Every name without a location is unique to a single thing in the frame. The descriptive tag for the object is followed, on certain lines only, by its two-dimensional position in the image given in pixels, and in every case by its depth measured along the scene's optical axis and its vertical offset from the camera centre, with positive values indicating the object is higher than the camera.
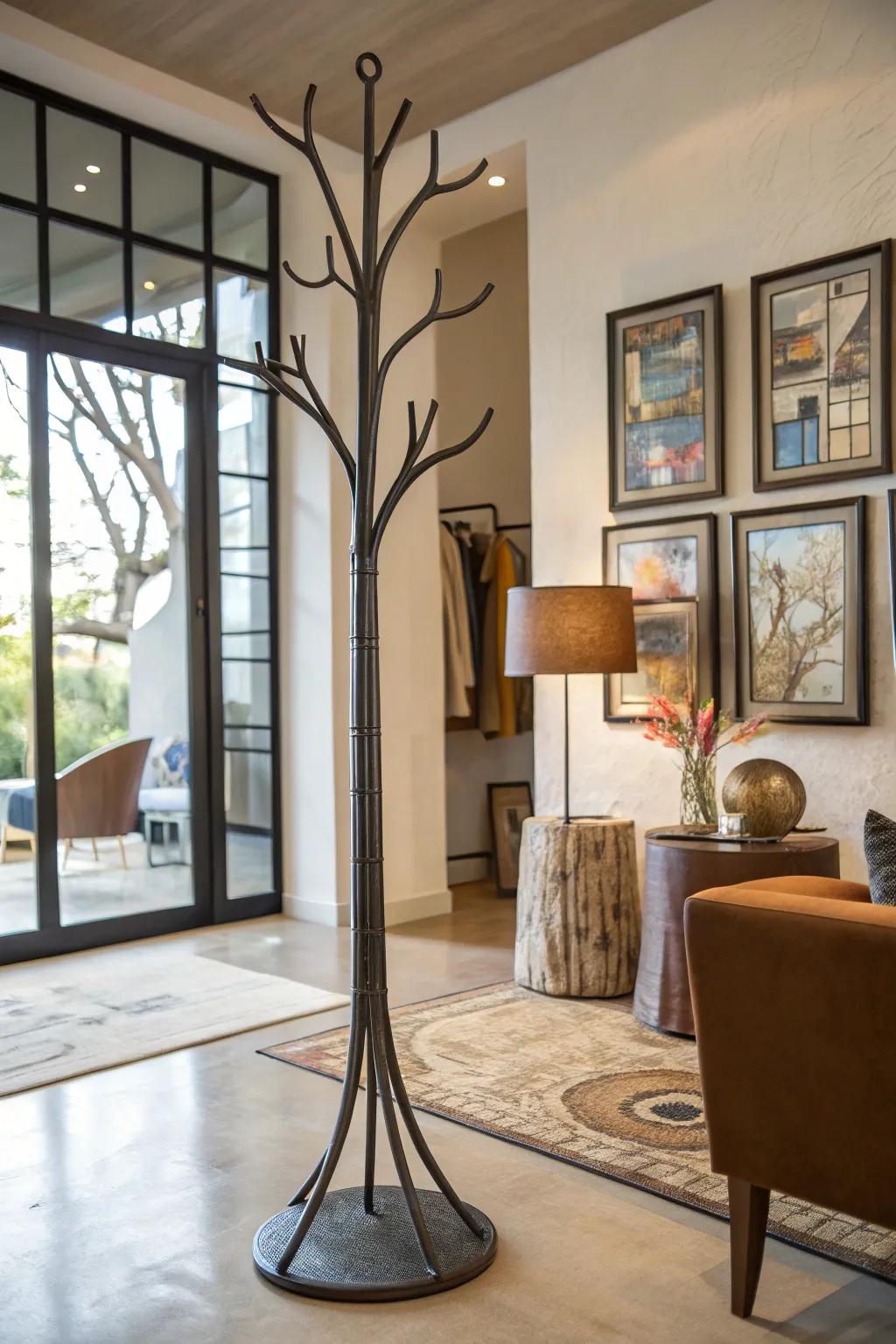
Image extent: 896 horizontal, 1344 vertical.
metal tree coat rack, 2.03 -0.52
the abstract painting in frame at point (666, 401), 4.02 +0.97
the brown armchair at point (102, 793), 4.66 -0.40
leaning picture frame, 5.85 -0.71
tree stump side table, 3.85 -0.73
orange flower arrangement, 3.76 -0.19
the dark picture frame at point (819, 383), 3.59 +0.92
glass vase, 3.78 -0.35
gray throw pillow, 1.93 -0.29
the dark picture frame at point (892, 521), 3.52 +0.46
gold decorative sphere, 3.47 -0.35
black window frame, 4.54 +1.35
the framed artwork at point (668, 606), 4.03 +0.25
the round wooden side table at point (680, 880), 3.30 -0.56
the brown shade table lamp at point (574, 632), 3.79 +0.16
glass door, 4.52 +0.16
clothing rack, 6.22 +0.88
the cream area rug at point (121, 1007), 3.32 -1.00
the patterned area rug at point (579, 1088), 2.33 -1.01
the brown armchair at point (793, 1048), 1.77 -0.57
